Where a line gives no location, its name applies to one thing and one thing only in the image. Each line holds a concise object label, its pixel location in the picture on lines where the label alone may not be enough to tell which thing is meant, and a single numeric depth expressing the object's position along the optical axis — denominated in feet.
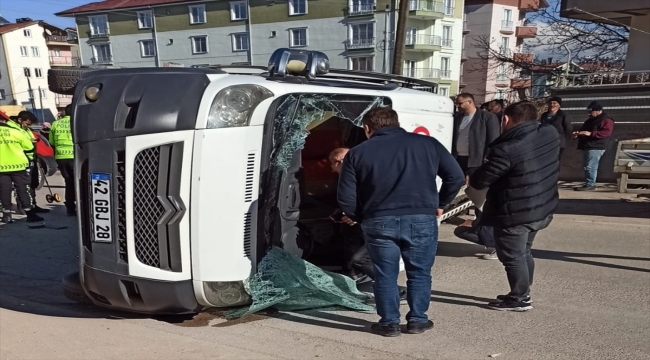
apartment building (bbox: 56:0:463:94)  127.44
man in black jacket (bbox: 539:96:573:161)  28.66
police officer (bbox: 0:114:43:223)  23.34
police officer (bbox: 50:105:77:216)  25.25
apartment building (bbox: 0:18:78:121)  176.04
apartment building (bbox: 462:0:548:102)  162.71
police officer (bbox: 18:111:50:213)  25.50
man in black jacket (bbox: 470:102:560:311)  11.87
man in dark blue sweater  10.55
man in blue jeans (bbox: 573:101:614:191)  28.02
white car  10.49
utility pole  40.04
